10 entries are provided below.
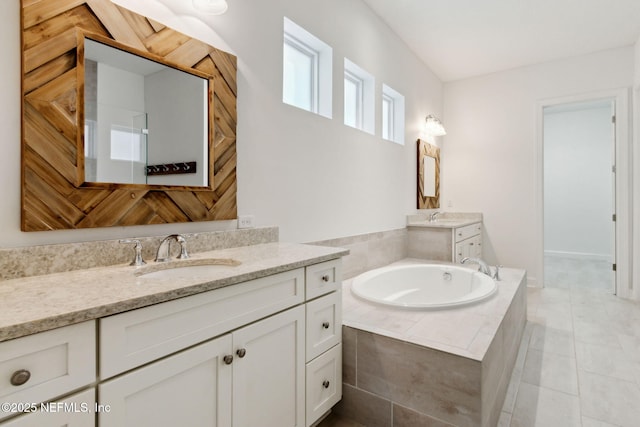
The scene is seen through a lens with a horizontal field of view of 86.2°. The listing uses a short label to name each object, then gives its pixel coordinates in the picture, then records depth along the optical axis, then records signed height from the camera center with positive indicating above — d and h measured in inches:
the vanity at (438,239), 136.7 -9.5
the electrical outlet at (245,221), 72.2 -1.2
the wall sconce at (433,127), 162.6 +43.2
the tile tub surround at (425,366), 56.0 -26.8
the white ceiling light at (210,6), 59.2 +36.7
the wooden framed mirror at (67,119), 43.9 +12.7
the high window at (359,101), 117.6 +40.5
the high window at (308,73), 95.0 +41.6
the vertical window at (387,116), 139.6 +41.6
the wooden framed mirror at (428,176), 156.0 +19.8
